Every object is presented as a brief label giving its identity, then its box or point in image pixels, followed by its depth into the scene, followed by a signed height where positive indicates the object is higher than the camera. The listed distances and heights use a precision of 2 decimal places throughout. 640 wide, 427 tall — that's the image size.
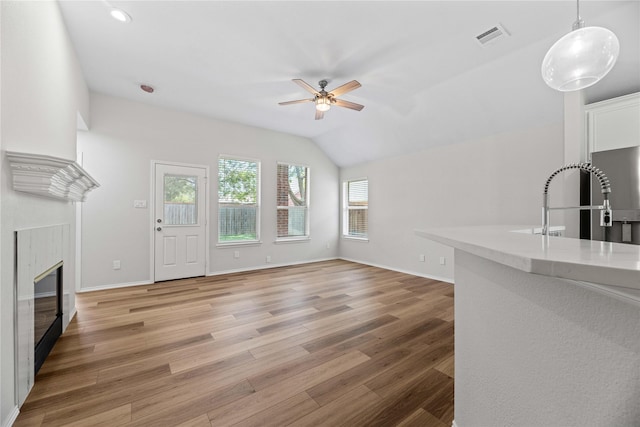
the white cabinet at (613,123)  2.48 +0.87
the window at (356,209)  6.25 +0.10
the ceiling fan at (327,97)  3.09 +1.44
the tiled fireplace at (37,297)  1.67 -0.64
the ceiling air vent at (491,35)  2.53 +1.71
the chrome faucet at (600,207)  1.27 +0.05
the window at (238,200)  5.21 +0.24
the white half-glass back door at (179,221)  4.53 -0.16
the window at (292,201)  5.99 +0.26
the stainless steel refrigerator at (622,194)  2.38 +0.19
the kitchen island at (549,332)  0.55 -0.34
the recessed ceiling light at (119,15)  2.39 +1.78
